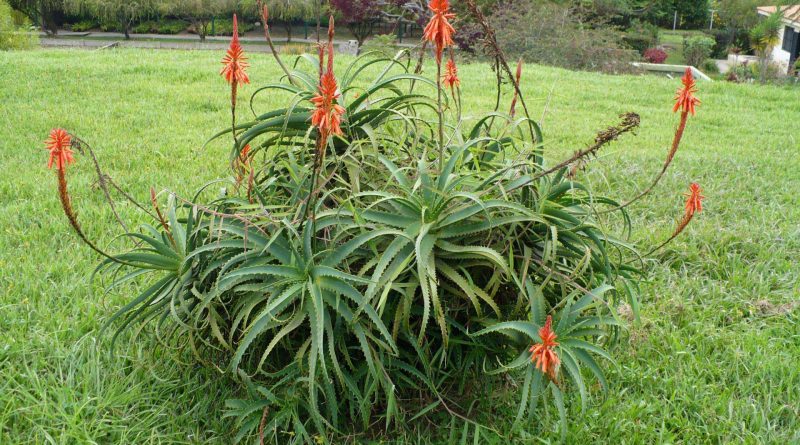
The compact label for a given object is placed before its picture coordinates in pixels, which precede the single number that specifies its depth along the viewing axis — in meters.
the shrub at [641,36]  31.61
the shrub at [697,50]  29.83
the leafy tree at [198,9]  32.31
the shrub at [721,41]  34.72
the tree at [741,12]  29.67
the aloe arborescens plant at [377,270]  1.95
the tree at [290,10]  32.31
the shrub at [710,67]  28.86
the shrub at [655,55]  28.83
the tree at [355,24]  25.43
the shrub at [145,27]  36.19
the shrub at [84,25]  36.22
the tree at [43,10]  31.95
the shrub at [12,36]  14.49
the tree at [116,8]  31.61
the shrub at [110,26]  34.84
